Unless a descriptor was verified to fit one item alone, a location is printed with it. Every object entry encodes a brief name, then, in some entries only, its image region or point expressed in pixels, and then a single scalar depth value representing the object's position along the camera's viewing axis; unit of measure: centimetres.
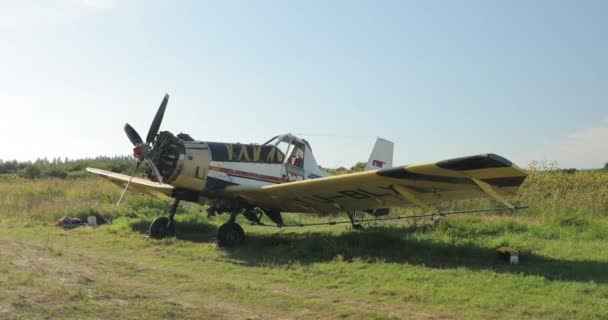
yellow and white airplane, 727
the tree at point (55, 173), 3324
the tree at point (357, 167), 3224
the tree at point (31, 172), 3369
